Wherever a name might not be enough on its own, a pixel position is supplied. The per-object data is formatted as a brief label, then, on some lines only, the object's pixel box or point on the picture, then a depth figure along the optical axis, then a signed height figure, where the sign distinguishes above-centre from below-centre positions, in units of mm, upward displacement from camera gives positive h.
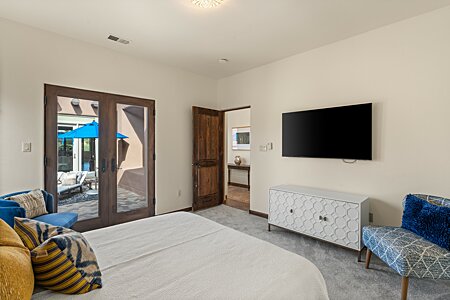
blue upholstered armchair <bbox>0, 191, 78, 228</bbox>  1972 -638
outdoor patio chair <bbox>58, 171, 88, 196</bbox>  3148 -550
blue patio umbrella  3168 +223
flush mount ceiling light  2293 +1506
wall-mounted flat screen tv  2883 +225
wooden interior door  4547 -203
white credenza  2619 -841
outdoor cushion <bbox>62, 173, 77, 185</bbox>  3186 -454
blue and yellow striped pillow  1041 -557
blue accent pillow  1902 -655
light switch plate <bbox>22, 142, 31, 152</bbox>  2803 +14
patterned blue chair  1789 -886
